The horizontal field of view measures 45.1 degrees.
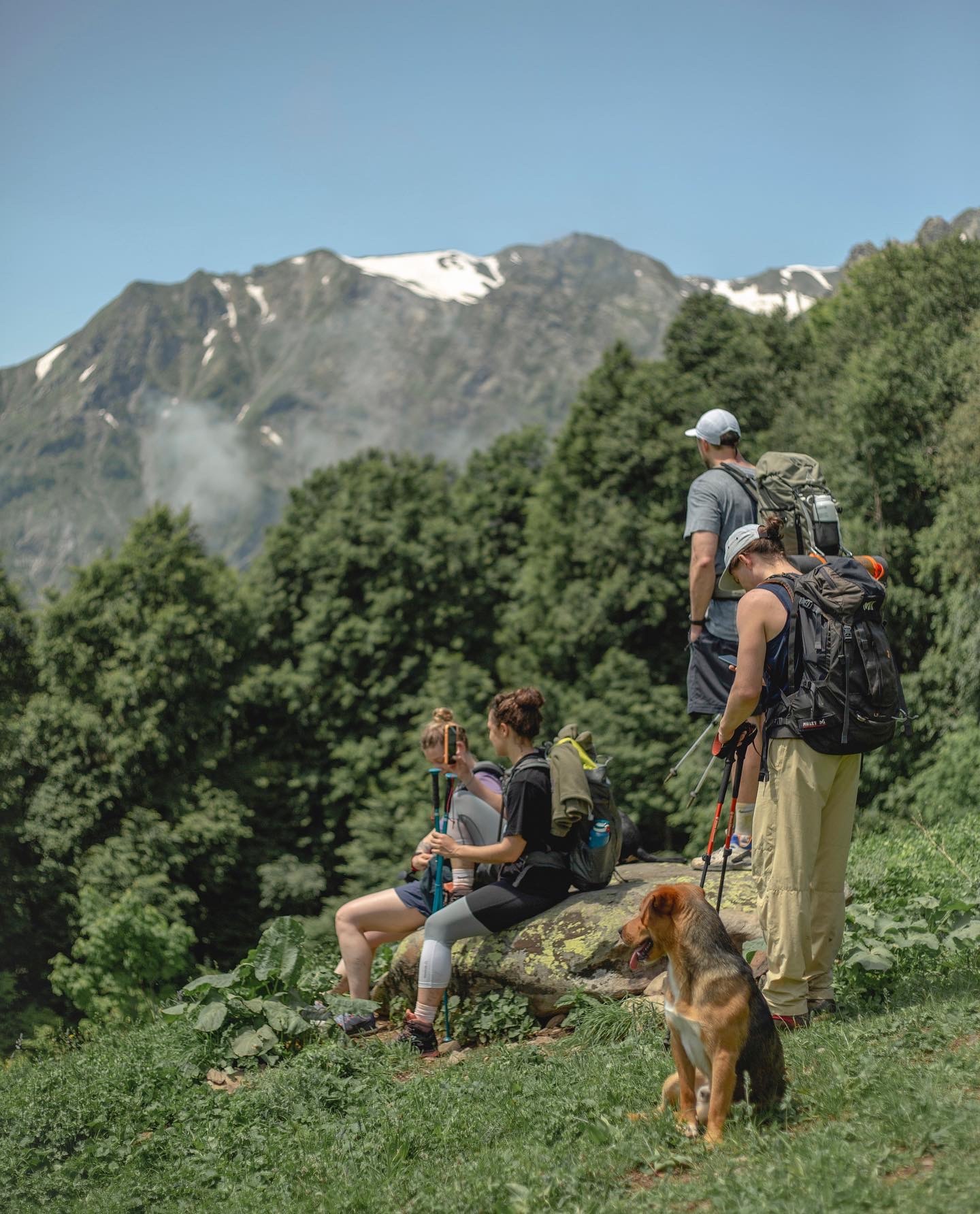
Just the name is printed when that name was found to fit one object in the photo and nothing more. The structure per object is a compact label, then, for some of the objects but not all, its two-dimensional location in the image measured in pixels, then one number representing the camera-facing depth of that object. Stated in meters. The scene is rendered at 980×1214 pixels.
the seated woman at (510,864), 7.32
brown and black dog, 4.59
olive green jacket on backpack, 7.26
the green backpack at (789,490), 7.29
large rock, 7.43
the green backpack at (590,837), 7.48
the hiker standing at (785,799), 5.56
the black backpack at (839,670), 5.47
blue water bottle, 7.62
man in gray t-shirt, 7.52
